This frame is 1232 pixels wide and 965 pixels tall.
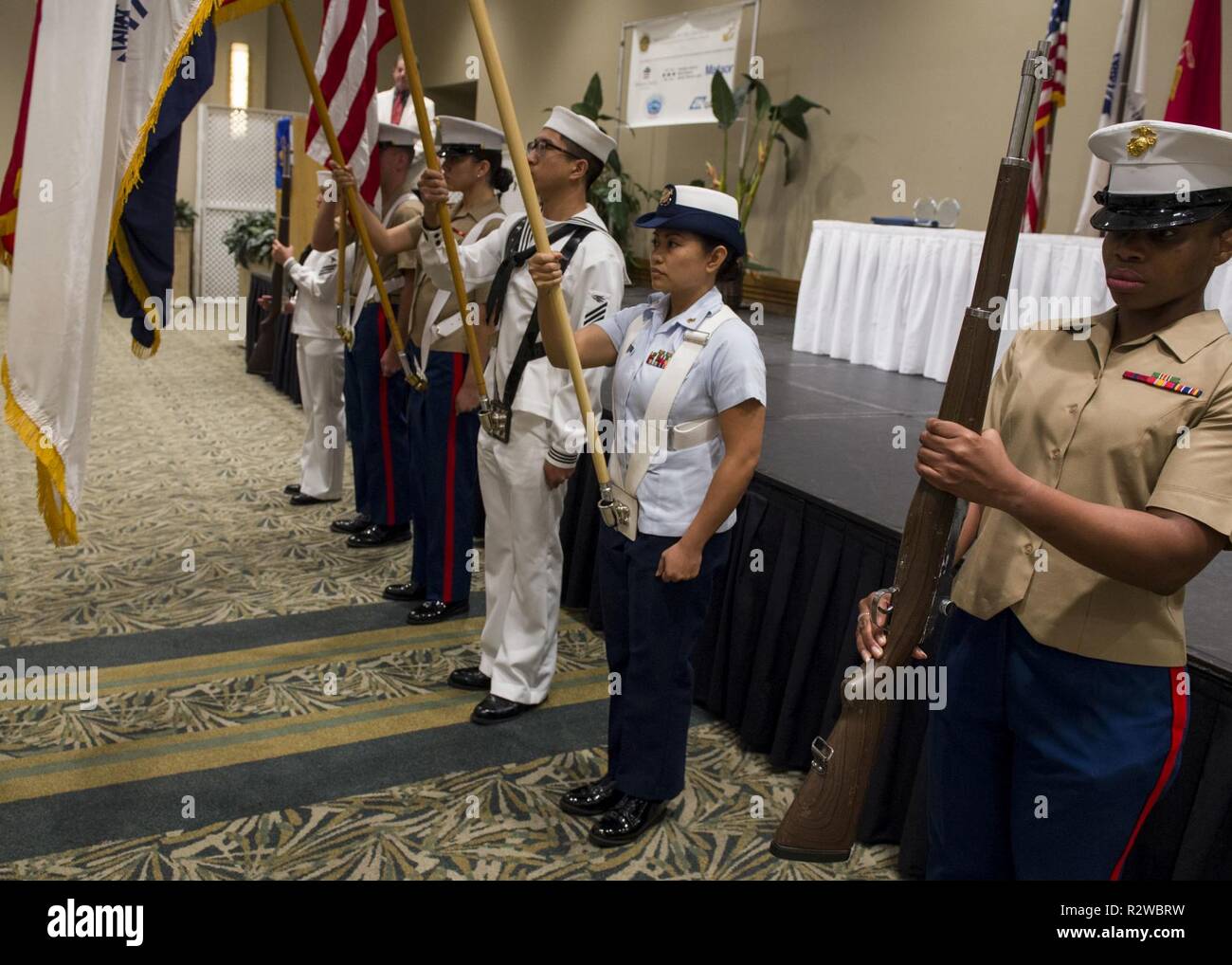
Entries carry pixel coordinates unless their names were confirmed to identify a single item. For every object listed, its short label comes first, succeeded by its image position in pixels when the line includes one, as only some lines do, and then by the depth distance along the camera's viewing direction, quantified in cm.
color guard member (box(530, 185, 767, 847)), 193
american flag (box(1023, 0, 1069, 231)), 527
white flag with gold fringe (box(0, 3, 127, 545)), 161
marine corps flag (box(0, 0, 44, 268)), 186
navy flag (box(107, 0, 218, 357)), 178
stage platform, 205
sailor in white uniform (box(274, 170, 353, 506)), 417
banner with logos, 787
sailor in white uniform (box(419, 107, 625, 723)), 244
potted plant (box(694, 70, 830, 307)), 732
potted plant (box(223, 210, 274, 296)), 877
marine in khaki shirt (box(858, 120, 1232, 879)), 112
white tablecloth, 446
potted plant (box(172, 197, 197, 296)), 1194
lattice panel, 1141
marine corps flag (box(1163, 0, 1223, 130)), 486
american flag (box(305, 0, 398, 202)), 304
